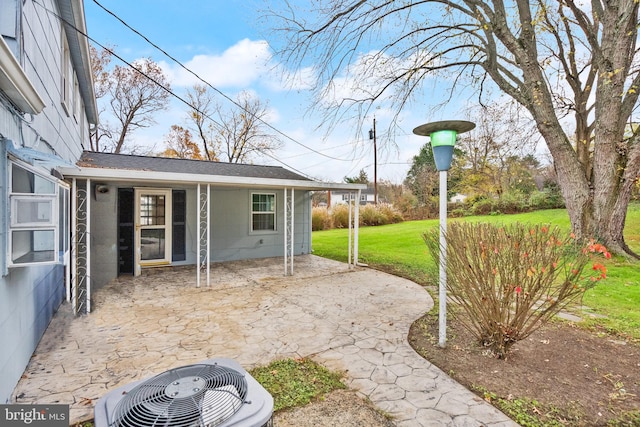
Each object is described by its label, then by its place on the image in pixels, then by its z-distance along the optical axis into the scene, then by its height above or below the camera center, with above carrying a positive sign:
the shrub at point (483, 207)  19.55 +0.44
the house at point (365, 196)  45.03 +2.81
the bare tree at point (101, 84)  17.55 +7.74
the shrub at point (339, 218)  18.23 -0.23
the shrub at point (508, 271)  3.04 -0.58
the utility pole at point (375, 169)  20.70 +3.00
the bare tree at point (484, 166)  18.72 +3.06
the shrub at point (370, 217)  18.89 -0.18
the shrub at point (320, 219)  17.47 -0.28
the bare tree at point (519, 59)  7.06 +3.90
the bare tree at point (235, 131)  23.06 +6.33
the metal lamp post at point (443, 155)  3.33 +0.66
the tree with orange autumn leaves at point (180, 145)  22.43 +5.09
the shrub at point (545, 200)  19.06 +0.84
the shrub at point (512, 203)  18.98 +0.67
